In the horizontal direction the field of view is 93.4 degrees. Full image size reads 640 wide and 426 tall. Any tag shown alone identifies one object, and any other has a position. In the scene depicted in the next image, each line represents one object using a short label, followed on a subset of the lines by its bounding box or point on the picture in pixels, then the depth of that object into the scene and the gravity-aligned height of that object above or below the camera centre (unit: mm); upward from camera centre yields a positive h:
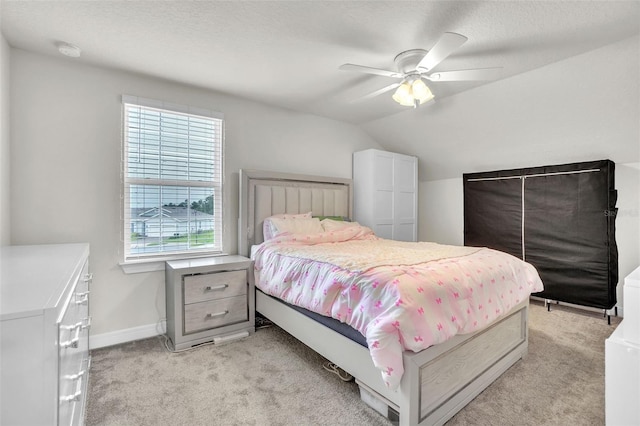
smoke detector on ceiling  2215 +1228
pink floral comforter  1446 -451
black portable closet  3223 -107
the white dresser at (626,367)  1297 -674
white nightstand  2492 -751
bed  1489 -883
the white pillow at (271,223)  3161 -100
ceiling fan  2148 +1047
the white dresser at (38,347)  775 -376
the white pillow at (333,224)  3438 -116
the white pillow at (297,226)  3152 -123
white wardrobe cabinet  4129 +315
